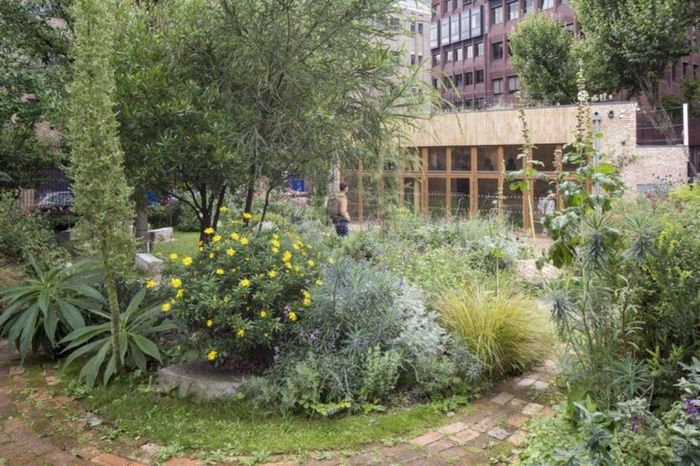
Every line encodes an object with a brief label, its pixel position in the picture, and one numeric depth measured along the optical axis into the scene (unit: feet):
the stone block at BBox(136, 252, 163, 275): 25.24
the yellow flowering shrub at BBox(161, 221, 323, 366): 13.00
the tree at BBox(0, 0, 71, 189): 24.76
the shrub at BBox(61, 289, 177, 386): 14.15
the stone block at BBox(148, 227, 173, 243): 43.32
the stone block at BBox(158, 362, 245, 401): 12.96
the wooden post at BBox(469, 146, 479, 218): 55.93
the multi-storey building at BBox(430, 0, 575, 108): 146.38
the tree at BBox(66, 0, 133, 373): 12.40
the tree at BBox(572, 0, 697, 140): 66.54
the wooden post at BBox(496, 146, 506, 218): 53.02
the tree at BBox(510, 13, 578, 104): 80.07
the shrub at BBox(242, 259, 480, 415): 12.52
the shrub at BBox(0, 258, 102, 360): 15.21
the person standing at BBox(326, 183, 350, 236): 37.04
